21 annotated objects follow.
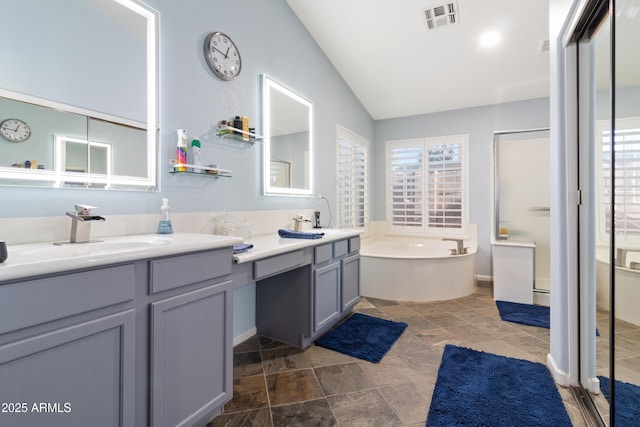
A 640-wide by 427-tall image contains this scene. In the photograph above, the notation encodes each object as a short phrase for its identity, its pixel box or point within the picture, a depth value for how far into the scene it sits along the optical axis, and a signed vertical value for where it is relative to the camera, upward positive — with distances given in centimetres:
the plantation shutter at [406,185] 477 +45
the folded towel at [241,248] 162 -19
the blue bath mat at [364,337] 228 -102
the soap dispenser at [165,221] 174 -4
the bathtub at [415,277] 349 -74
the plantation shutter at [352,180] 394 +48
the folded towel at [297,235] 231 -16
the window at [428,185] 450 +44
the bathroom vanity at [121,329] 86 -40
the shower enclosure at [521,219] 337 -6
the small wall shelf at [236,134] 218 +61
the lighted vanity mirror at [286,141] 267 +70
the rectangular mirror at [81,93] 131 +59
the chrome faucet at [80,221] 136 -3
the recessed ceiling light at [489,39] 306 +180
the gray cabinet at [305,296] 228 -66
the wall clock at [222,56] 211 +115
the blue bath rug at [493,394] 156 -104
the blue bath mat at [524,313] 284 -100
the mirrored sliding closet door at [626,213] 117 +0
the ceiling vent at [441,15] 276 +188
